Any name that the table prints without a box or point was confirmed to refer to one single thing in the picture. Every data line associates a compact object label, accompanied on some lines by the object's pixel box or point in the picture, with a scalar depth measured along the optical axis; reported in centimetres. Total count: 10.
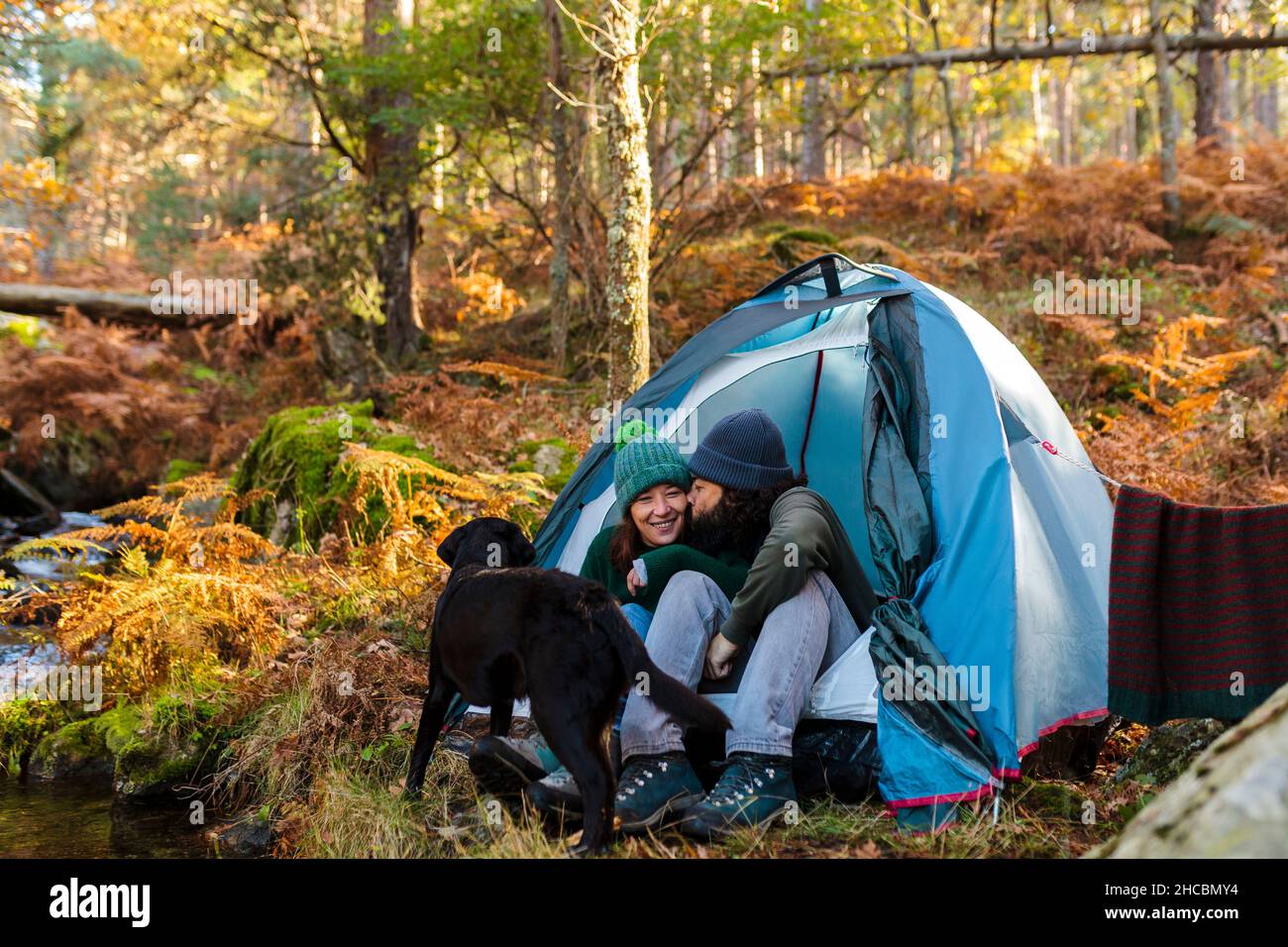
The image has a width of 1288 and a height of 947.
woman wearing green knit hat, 377
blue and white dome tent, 330
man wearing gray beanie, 317
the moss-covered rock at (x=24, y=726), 483
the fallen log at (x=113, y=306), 1259
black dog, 289
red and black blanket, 300
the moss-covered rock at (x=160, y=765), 443
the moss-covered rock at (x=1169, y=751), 341
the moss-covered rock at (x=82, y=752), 476
